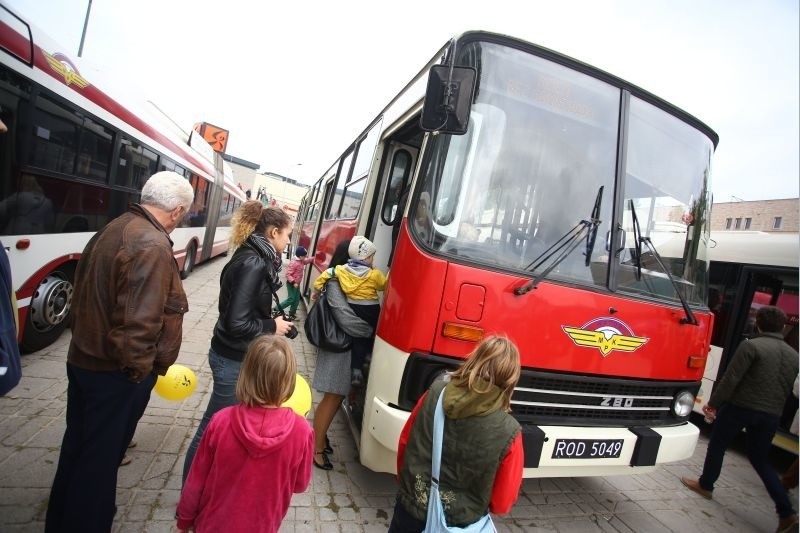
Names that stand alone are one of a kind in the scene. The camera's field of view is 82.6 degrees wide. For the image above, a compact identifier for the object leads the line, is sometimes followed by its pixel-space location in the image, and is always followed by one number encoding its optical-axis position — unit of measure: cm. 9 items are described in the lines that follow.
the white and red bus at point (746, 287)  580
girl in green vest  178
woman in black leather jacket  246
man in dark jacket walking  382
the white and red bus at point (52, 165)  401
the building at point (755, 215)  3419
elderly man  194
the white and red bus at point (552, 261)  266
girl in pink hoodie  175
